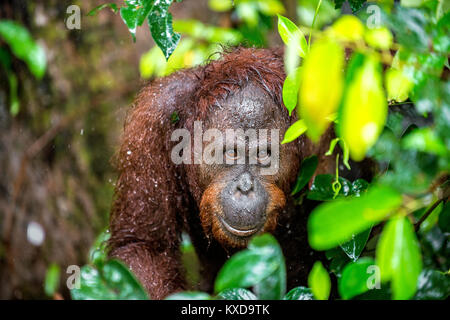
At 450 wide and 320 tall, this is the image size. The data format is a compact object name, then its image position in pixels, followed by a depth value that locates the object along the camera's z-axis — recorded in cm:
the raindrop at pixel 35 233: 128
